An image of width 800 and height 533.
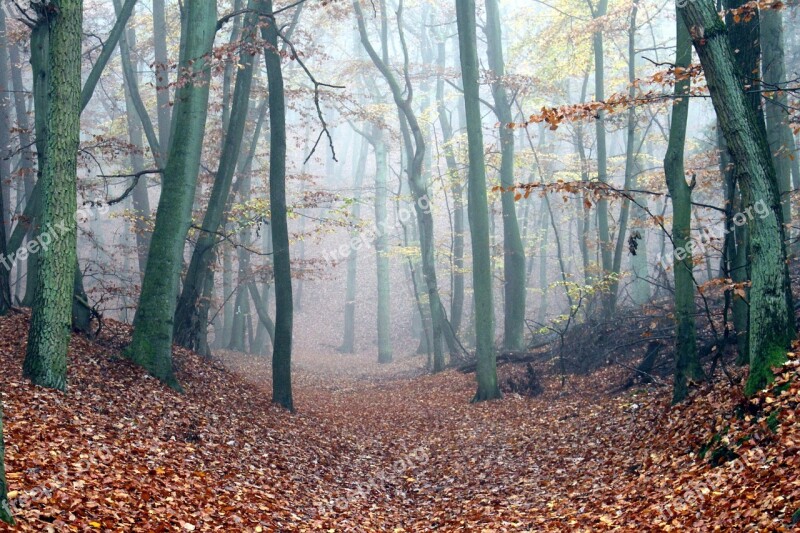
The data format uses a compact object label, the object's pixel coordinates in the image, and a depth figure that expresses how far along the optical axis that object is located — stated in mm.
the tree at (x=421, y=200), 17562
